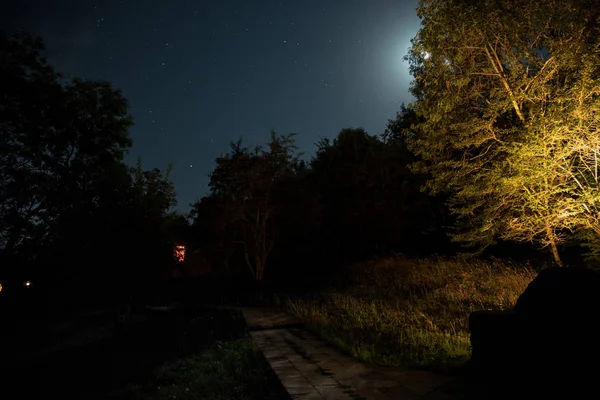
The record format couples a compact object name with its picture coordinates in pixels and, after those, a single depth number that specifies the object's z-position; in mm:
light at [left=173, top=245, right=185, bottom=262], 18208
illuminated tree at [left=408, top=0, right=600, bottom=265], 8719
